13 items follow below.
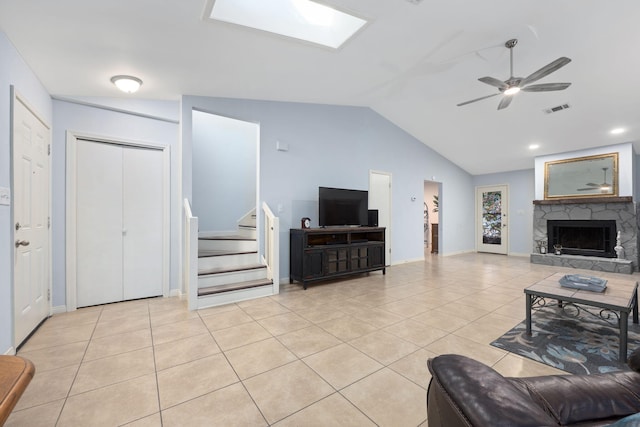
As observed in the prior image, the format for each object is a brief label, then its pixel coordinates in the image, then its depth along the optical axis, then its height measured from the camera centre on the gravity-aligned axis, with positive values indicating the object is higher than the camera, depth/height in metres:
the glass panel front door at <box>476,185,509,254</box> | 8.00 -0.20
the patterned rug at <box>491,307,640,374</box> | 2.07 -1.15
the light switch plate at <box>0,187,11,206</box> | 2.02 +0.11
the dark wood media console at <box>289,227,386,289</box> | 4.21 -0.68
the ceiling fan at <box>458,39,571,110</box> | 2.77 +1.42
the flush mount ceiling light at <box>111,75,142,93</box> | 2.86 +1.37
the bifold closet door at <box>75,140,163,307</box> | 3.27 -0.15
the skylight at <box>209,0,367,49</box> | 2.35 +1.84
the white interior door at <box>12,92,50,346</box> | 2.29 -0.08
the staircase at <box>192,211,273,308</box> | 3.48 -0.83
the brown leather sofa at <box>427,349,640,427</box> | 0.69 -0.59
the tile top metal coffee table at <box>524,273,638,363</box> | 2.09 -0.73
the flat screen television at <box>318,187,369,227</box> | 4.57 +0.09
